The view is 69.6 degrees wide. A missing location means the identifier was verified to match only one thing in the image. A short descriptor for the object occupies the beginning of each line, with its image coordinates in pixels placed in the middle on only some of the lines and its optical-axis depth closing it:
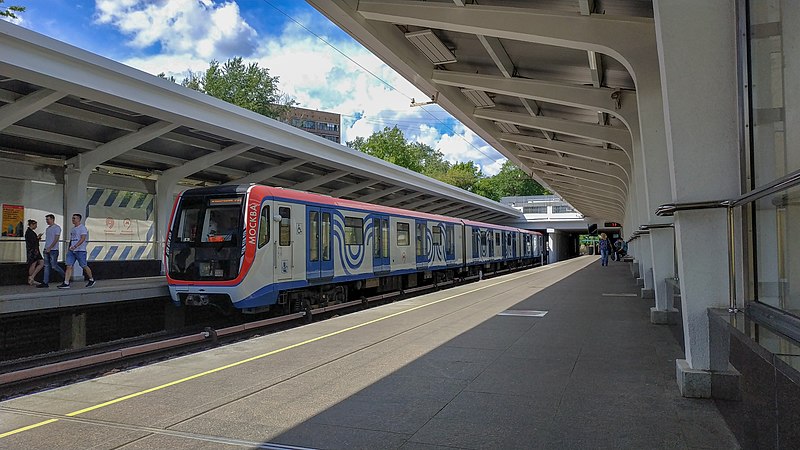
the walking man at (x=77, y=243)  11.52
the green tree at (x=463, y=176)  97.44
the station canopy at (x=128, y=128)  10.01
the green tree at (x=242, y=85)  62.06
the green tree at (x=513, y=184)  107.94
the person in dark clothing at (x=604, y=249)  37.53
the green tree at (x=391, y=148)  72.62
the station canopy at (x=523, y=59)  7.48
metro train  11.05
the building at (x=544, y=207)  56.12
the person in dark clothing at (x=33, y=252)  11.95
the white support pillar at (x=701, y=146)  4.98
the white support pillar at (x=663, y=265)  10.34
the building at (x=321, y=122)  125.04
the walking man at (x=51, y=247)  11.54
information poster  13.00
